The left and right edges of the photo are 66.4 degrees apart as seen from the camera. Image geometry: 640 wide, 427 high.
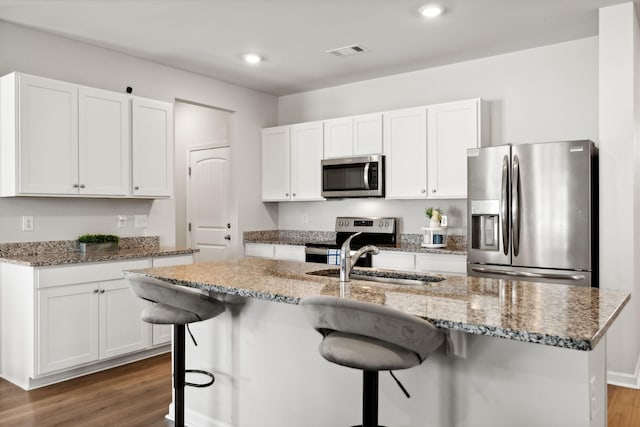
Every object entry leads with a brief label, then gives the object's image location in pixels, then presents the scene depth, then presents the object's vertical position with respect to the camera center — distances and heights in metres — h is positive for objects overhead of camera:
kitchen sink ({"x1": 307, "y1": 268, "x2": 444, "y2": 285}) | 2.44 -0.30
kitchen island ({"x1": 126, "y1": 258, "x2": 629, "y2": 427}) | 1.55 -0.55
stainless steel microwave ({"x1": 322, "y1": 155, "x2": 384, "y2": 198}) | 4.82 +0.42
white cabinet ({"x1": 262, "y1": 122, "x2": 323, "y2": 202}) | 5.34 +0.64
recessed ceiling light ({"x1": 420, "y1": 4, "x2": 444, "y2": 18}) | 3.35 +1.45
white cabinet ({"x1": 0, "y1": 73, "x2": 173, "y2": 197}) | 3.43 +0.61
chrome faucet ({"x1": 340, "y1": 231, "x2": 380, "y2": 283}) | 2.30 -0.20
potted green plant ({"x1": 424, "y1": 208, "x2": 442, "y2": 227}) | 4.52 +0.01
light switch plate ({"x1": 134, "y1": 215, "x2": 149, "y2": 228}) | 4.45 -0.01
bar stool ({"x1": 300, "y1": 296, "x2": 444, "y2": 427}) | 1.52 -0.39
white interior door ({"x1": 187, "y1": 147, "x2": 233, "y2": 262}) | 5.70 +0.20
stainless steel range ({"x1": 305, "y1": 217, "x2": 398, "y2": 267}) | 4.91 -0.18
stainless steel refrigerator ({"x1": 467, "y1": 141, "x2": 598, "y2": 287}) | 3.41 +0.04
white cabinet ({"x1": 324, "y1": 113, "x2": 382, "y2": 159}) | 4.85 +0.85
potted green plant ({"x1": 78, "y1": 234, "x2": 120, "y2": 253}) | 3.92 -0.19
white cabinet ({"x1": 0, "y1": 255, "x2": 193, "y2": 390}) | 3.31 -0.72
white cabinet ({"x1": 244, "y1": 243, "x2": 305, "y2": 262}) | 5.13 -0.35
